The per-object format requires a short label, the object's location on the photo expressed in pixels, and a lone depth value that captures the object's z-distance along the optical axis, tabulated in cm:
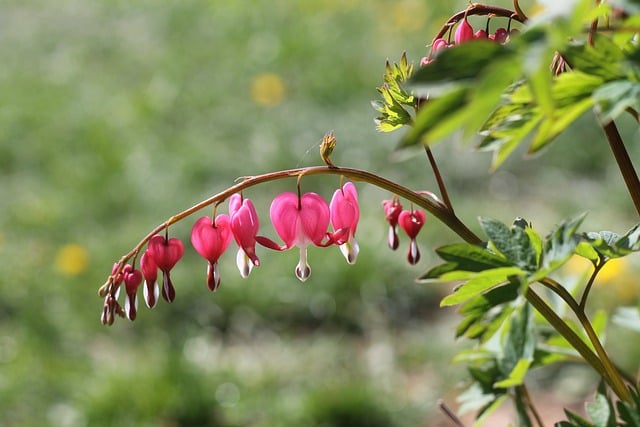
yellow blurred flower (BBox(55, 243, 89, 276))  186
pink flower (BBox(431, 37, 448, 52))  90
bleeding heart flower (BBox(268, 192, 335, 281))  91
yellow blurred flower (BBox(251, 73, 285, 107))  256
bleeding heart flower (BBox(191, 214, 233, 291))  90
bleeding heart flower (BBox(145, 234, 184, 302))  90
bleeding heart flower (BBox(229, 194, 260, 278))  90
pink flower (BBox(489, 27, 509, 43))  91
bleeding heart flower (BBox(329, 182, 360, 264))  91
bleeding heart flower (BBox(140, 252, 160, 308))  90
